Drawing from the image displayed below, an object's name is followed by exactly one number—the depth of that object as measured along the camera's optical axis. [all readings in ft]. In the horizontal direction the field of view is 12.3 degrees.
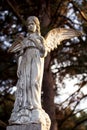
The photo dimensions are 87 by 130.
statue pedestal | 19.06
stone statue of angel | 19.57
